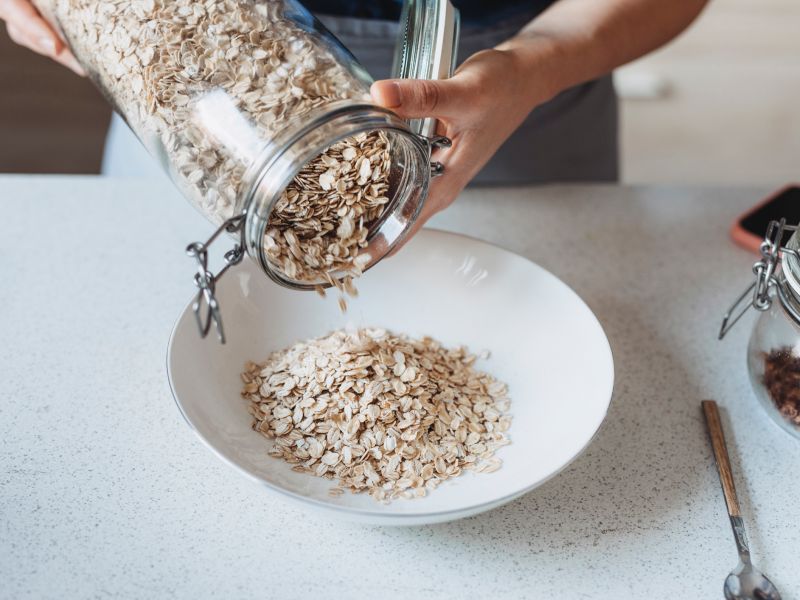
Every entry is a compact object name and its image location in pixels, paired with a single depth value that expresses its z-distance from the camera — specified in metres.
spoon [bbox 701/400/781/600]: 0.67
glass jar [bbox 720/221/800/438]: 0.74
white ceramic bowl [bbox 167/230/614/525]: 0.70
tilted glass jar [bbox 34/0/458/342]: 0.64
